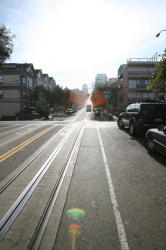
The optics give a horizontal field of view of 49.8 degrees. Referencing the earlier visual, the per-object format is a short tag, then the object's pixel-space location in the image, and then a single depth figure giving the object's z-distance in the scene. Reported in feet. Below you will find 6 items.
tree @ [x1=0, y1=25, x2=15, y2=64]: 62.12
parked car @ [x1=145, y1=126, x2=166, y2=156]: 21.35
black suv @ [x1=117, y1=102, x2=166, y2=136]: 33.83
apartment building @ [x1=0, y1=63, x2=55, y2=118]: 143.43
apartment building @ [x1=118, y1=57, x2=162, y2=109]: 165.48
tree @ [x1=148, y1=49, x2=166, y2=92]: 38.55
